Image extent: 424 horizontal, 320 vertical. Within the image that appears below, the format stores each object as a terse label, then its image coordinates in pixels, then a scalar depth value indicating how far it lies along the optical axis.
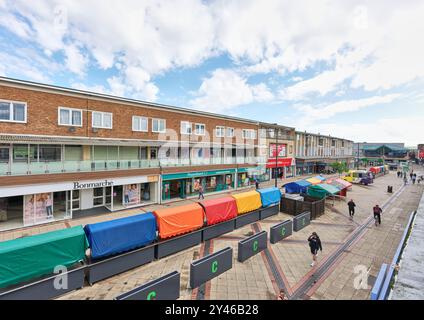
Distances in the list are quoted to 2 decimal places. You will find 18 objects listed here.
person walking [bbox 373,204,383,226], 15.03
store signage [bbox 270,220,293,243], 11.70
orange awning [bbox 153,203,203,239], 10.06
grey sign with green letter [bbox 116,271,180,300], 5.87
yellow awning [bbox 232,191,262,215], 13.98
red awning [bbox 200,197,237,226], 12.05
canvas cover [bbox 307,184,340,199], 19.14
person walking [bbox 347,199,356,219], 16.69
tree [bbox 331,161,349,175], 43.40
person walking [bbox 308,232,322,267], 9.43
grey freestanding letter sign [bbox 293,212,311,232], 13.66
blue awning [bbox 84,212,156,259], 8.29
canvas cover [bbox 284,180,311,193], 20.74
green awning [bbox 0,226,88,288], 6.63
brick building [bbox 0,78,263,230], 14.02
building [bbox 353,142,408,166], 91.38
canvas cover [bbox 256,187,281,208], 15.91
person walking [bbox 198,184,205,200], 22.22
